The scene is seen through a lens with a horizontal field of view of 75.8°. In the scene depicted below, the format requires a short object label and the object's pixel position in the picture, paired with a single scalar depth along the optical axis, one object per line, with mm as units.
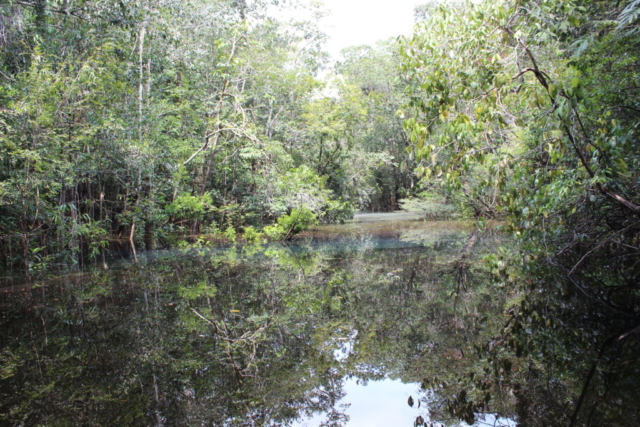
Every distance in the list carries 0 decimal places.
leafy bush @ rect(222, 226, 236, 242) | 13620
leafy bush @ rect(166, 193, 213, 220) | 12847
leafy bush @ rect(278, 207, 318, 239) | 13484
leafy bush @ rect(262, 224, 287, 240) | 13523
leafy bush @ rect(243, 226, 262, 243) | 13133
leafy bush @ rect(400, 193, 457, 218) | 19867
